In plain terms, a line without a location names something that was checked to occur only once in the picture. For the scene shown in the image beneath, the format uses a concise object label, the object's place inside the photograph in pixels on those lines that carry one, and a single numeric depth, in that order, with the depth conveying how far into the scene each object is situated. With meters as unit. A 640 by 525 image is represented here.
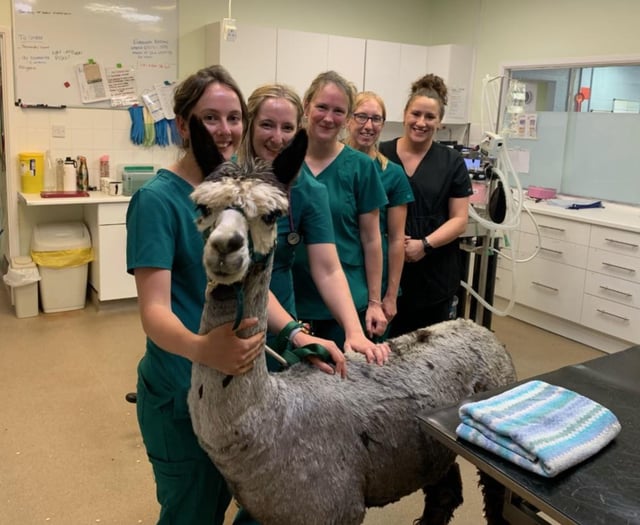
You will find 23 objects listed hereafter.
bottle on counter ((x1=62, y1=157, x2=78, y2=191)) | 4.51
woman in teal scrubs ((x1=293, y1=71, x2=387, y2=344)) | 1.97
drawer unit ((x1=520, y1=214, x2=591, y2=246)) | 4.33
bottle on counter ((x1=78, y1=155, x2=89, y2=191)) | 4.62
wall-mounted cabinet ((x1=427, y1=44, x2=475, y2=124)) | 5.62
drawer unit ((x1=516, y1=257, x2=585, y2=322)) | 4.42
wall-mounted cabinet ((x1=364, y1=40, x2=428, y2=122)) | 5.45
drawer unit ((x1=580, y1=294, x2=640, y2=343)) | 4.04
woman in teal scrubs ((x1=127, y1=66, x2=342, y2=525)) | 1.17
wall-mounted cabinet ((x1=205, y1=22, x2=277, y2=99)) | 4.76
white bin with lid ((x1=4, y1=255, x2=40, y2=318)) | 4.30
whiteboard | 4.38
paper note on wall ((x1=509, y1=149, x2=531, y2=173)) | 5.40
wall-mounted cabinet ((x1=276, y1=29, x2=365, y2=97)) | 4.99
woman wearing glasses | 2.38
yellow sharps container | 4.45
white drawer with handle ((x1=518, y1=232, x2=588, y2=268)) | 4.37
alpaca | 0.99
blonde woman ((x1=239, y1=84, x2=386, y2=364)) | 1.63
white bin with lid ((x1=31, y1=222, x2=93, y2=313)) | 4.45
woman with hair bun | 2.62
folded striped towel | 1.10
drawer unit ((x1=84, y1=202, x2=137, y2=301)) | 4.41
